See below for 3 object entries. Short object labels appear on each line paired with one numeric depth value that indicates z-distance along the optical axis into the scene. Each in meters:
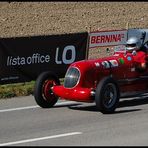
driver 15.14
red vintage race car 13.85
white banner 20.41
